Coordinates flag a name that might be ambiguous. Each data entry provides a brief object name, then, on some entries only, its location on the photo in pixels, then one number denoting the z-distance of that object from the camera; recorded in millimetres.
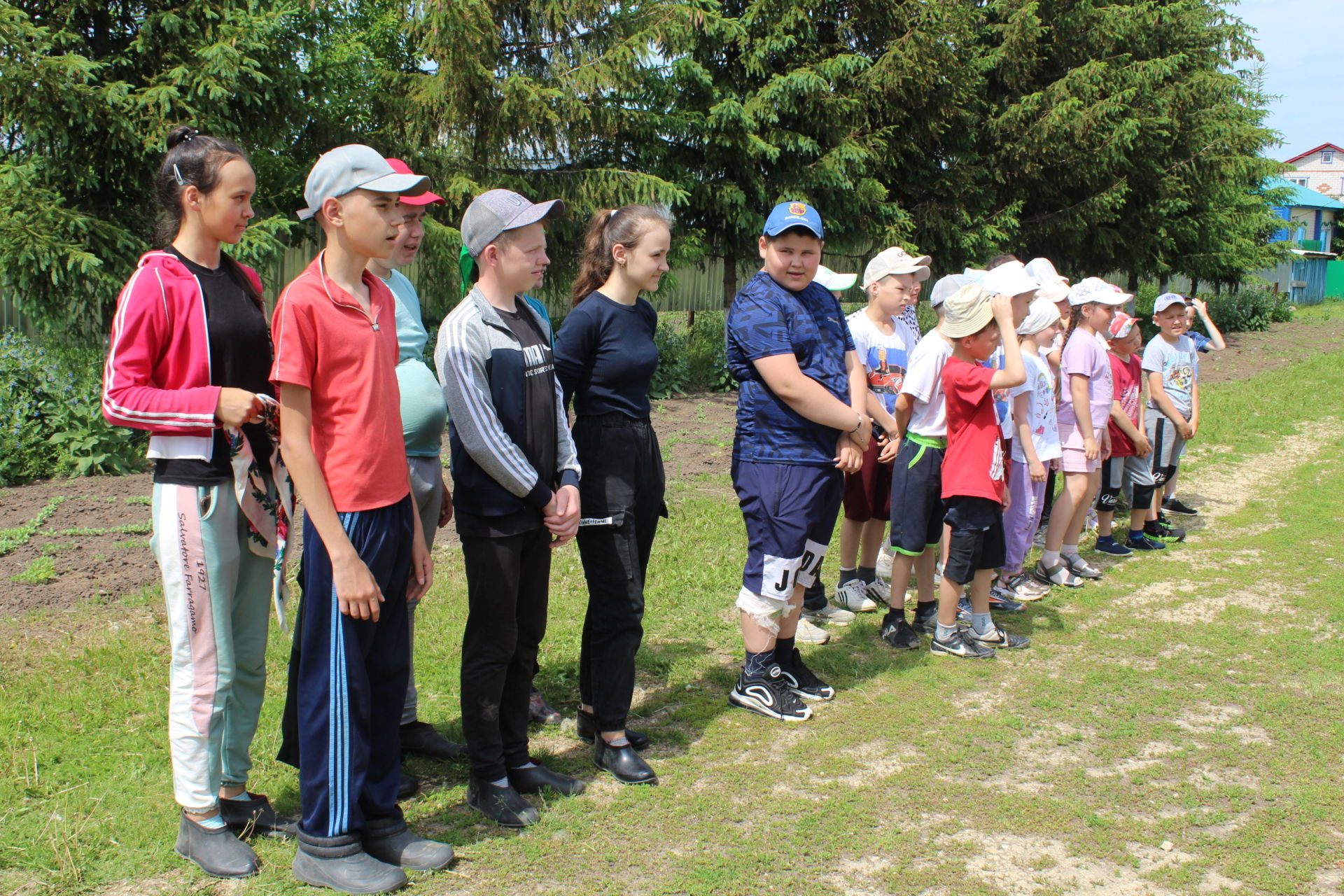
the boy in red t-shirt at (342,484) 2865
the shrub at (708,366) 13812
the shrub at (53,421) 7523
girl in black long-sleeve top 3799
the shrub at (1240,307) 26312
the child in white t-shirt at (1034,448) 5922
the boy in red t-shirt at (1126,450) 7156
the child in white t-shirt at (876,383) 5801
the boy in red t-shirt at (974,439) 4992
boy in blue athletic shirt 4273
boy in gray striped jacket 3324
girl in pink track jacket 2914
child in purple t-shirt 6477
